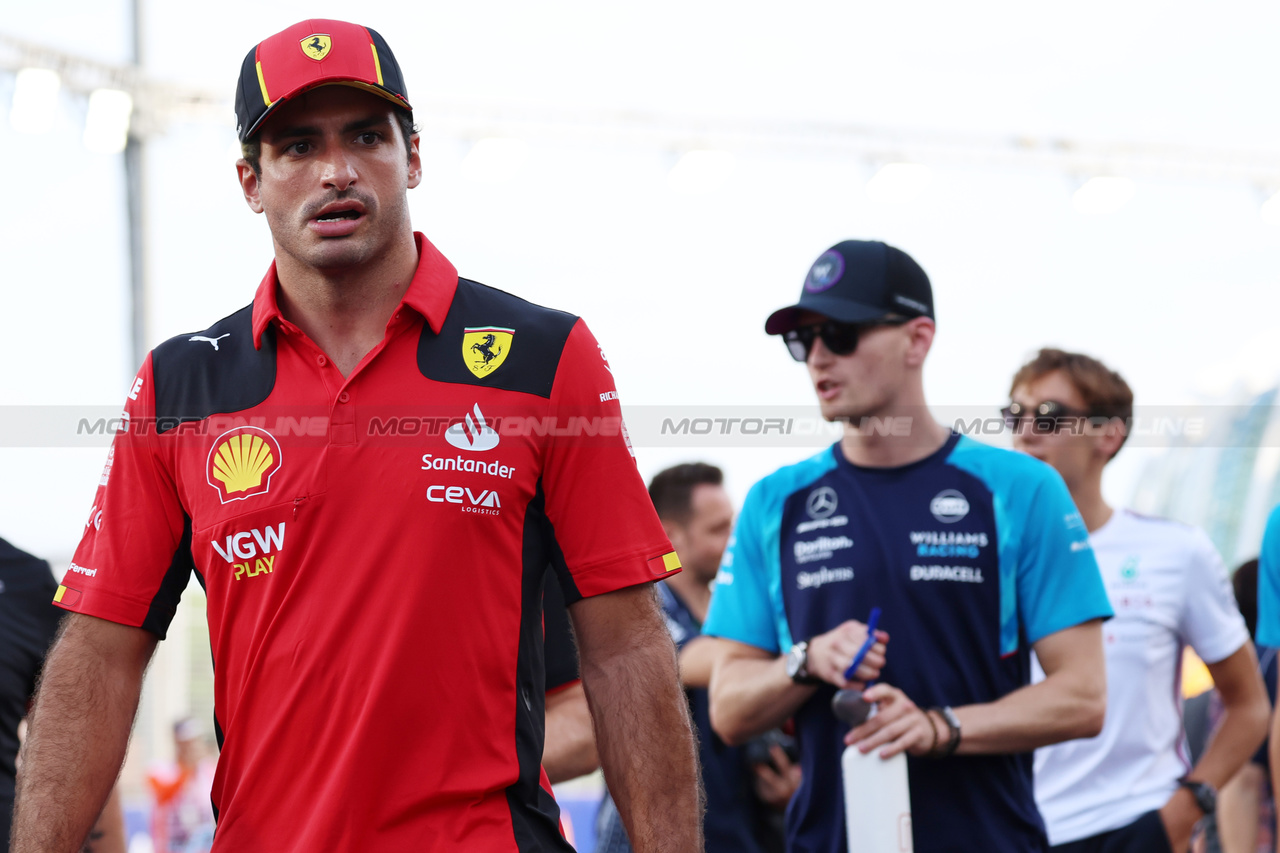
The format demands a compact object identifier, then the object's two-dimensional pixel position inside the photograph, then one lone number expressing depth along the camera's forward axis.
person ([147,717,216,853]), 12.28
